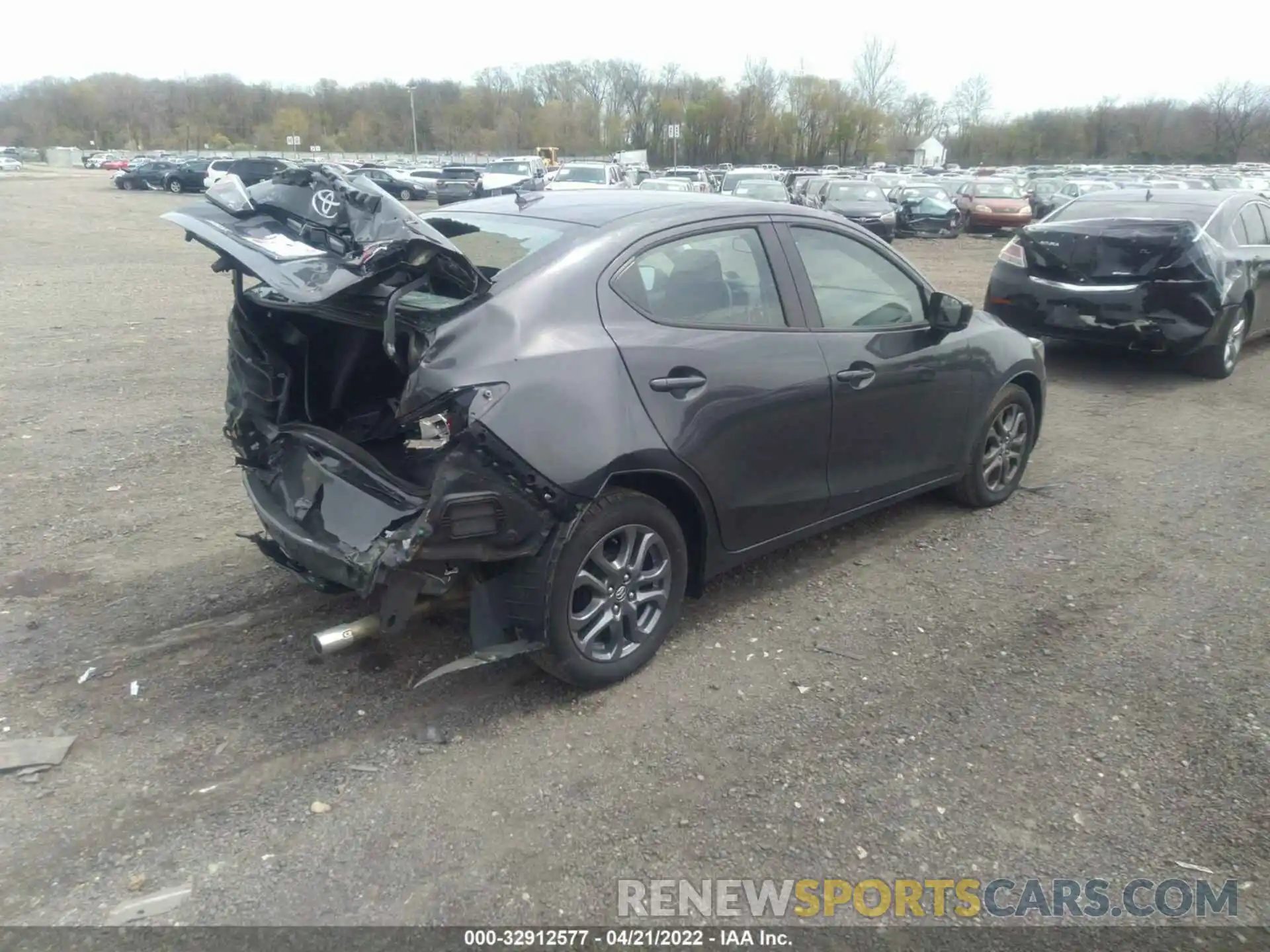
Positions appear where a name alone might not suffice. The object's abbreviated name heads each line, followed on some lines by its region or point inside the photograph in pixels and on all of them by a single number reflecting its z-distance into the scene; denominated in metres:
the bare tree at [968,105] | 96.44
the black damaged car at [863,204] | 21.96
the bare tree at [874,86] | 92.56
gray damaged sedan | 3.27
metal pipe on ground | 3.37
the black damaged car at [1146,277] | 8.45
